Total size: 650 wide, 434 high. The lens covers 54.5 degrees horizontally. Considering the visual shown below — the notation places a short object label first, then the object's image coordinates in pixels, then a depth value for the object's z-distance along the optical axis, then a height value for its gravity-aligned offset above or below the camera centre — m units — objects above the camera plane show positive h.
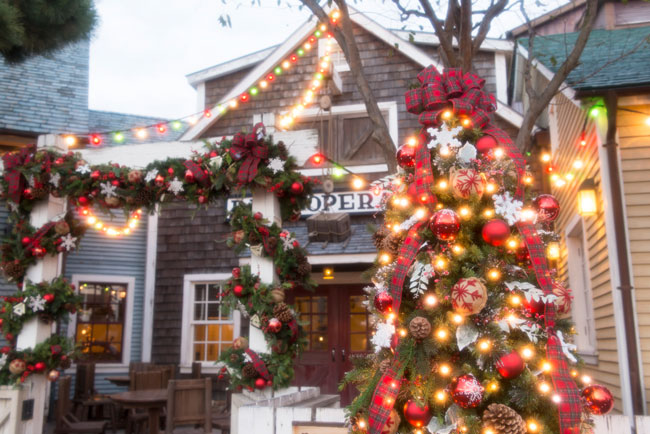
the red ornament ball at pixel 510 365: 2.69 -0.12
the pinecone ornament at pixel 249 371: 5.14 -0.27
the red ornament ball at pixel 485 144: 3.21 +0.96
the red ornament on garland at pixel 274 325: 5.21 +0.10
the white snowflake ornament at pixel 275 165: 5.52 +1.48
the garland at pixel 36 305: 5.97 +0.31
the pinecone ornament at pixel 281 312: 5.25 +0.20
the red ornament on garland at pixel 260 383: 5.13 -0.37
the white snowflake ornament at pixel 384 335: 3.06 +0.01
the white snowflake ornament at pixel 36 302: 5.98 +0.33
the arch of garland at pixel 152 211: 5.34 +1.01
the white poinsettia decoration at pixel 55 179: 6.14 +1.52
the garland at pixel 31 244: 6.11 +0.90
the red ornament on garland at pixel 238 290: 5.39 +0.40
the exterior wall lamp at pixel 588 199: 6.24 +1.33
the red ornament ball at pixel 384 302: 3.05 +0.16
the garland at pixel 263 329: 5.20 +0.06
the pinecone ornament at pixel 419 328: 2.82 +0.04
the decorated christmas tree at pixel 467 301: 2.77 +0.16
